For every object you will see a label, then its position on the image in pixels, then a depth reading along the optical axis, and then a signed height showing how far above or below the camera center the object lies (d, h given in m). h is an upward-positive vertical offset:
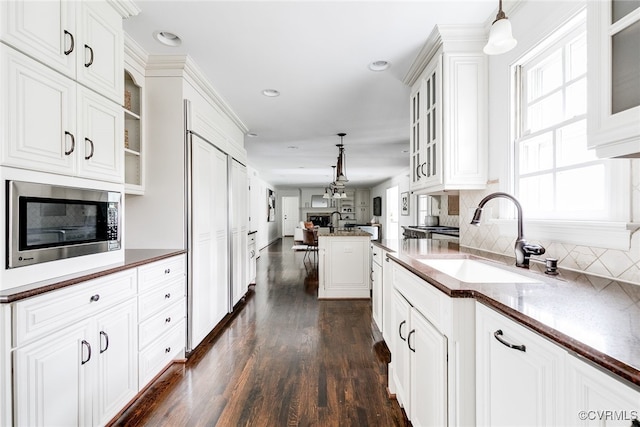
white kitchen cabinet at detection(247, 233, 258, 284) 4.39 -0.68
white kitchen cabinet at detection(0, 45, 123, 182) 1.20 +0.42
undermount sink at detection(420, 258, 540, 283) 1.59 -0.34
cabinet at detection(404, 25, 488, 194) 2.08 +0.74
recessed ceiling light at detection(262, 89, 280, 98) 3.03 +1.24
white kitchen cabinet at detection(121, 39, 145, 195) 2.39 +0.63
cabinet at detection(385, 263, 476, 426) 1.07 -0.59
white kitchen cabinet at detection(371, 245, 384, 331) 2.72 -0.72
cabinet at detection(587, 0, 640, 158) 0.79 +0.38
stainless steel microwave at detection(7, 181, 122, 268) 1.21 -0.05
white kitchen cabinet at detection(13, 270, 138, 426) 1.15 -0.65
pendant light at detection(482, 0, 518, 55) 1.28 +0.78
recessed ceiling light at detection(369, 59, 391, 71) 2.46 +1.24
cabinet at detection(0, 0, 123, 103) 1.23 +0.84
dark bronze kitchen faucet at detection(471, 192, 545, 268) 1.47 -0.18
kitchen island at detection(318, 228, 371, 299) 4.02 -0.72
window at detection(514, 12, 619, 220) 1.39 +0.40
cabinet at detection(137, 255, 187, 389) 1.89 -0.73
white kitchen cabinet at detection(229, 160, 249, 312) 3.57 -0.21
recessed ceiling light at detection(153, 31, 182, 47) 2.11 +1.26
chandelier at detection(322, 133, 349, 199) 4.83 +0.62
